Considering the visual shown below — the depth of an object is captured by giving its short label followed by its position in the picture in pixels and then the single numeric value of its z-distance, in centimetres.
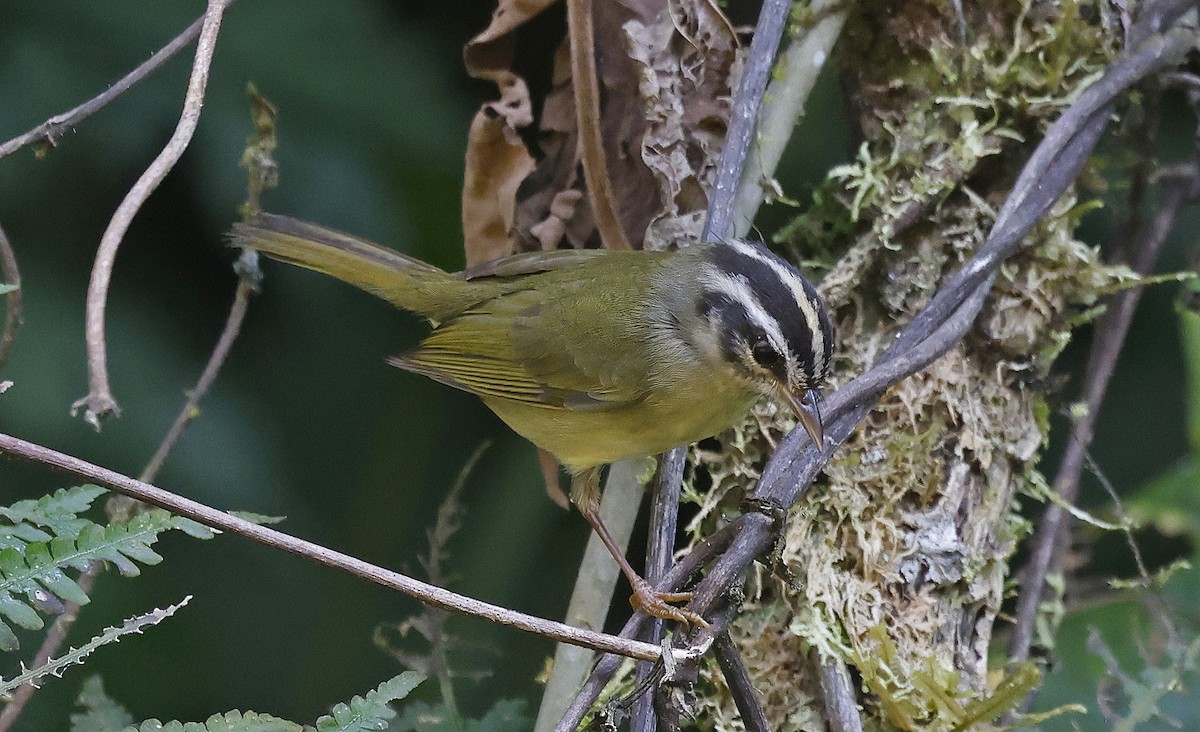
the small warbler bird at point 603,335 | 399
